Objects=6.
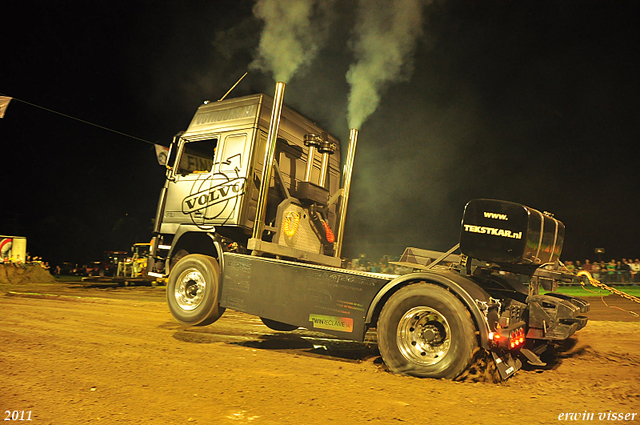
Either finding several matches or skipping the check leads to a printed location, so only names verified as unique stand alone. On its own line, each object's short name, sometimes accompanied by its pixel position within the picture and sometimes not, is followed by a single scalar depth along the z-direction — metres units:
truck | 4.64
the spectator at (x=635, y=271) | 20.88
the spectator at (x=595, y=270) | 20.86
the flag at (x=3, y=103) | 13.28
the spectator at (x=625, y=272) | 20.98
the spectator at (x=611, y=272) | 21.00
